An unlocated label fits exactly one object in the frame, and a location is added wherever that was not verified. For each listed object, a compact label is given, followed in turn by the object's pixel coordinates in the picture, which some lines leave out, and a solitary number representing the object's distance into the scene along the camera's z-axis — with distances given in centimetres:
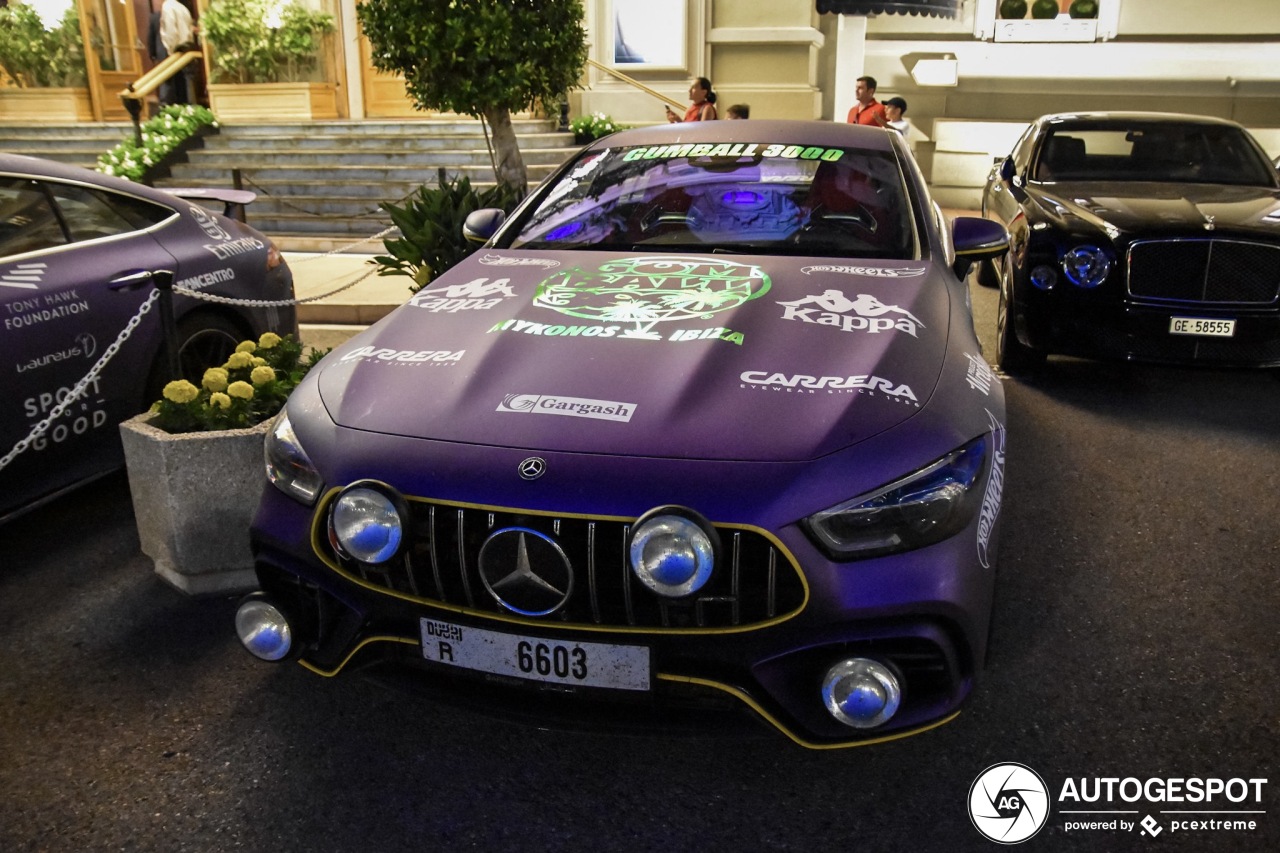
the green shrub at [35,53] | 1658
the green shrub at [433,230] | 741
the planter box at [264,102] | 1524
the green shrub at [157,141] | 1372
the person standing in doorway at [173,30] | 1584
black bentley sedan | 555
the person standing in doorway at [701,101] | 1161
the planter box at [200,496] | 353
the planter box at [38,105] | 1661
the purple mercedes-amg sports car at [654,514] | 227
